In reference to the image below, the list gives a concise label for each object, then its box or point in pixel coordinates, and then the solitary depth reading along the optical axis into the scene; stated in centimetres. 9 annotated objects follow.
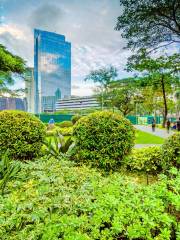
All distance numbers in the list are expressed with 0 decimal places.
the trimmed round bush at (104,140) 382
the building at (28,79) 1436
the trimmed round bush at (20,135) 408
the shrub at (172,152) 339
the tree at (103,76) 2863
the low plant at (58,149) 436
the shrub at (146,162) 392
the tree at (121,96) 2720
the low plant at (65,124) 1911
